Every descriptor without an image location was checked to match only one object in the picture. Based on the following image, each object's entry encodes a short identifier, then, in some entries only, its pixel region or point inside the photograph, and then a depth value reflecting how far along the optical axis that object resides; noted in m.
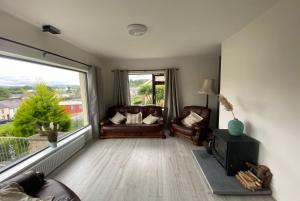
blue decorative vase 1.94
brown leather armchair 3.01
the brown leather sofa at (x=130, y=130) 3.41
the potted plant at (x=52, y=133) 2.18
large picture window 1.79
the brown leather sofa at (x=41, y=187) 1.19
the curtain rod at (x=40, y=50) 1.53
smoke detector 1.85
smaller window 4.27
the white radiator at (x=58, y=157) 1.92
